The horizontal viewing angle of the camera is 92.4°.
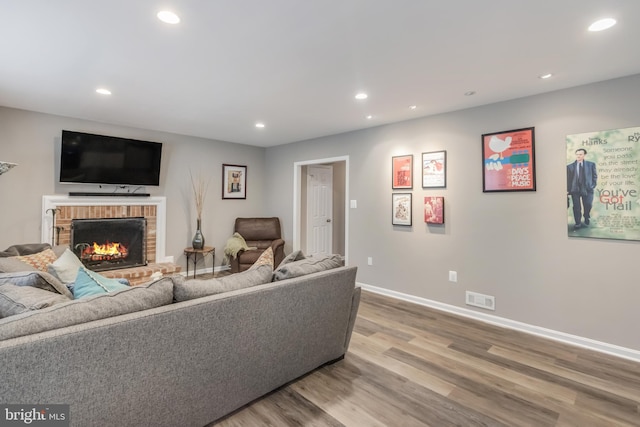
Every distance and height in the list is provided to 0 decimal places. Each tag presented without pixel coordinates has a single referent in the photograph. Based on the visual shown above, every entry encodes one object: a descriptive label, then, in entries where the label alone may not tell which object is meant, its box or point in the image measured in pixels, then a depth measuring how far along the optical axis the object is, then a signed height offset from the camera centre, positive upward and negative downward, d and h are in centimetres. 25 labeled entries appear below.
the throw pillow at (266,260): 214 -28
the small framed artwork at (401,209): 402 +18
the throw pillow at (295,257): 241 -28
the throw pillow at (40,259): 247 -32
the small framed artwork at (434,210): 371 +16
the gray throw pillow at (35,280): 149 -29
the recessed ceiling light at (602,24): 184 +122
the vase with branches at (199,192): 522 +51
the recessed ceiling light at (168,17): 181 +123
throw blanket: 504 -41
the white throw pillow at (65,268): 216 -34
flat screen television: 401 +86
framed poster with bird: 309 +65
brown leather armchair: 532 -21
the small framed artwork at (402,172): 401 +67
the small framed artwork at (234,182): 563 +75
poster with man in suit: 259 +34
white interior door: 589 +27
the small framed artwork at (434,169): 371 +66
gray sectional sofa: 116 -61
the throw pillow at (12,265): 204 -31
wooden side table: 489 -52
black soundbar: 417 +39
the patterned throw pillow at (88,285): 165 -35
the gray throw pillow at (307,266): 210 -32
